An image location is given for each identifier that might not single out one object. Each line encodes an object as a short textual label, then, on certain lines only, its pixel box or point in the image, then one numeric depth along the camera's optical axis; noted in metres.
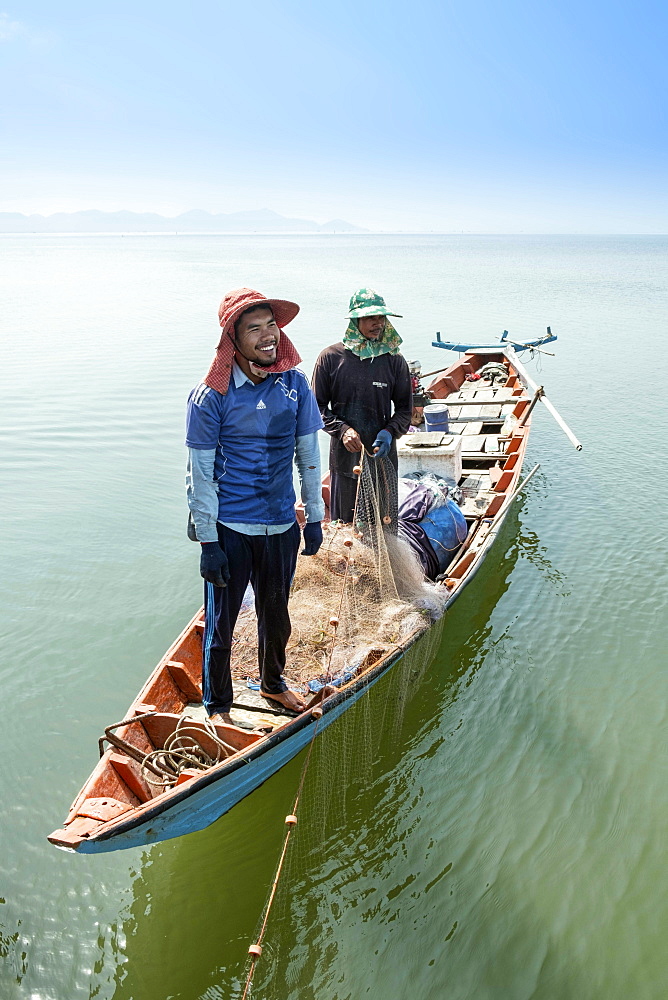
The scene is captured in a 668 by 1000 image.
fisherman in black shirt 5.14
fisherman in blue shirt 3.29
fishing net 4.74
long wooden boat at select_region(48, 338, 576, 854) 3.19
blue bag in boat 6.15
